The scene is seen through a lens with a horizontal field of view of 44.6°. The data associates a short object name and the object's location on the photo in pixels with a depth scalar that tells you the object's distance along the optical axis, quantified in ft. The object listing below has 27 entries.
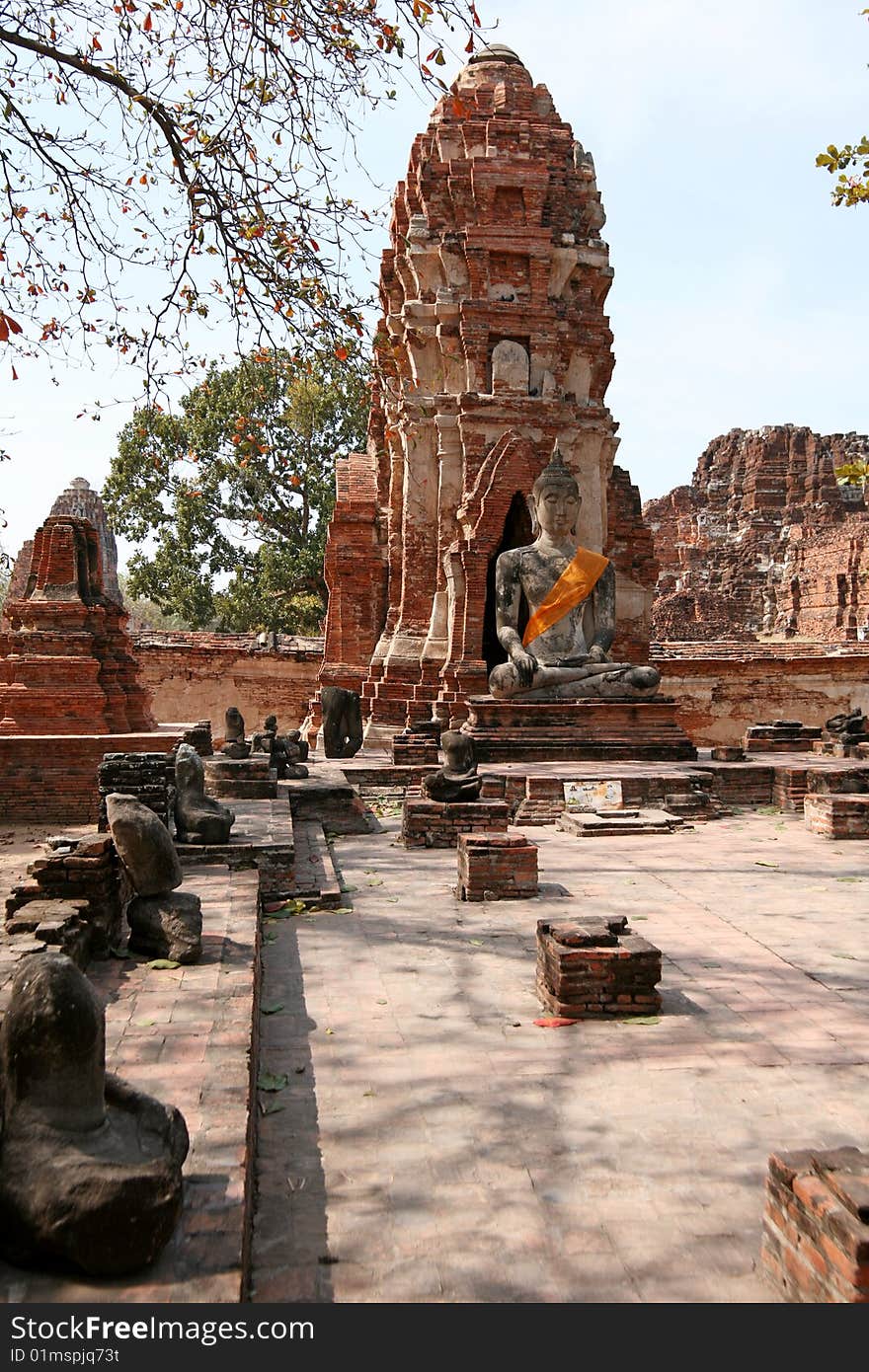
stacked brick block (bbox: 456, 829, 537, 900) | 22.75
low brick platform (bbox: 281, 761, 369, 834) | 32.91
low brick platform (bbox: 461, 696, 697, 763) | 39.73
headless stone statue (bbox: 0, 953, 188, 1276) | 7.87
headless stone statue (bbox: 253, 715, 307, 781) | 36.70
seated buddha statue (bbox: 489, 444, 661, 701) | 44.09
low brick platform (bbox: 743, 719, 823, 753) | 48.24
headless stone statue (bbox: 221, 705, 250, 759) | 41.04
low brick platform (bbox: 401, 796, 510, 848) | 29.27
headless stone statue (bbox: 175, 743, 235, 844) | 23.25
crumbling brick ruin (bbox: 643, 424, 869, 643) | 89.04
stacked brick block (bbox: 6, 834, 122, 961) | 16.89
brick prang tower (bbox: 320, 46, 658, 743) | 49.78
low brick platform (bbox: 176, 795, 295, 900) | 22.56
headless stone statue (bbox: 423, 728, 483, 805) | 29.40
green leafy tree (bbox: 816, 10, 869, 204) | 22.22
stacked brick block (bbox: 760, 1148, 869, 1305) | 7.75
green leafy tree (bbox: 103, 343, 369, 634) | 90.02
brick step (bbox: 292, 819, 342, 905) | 22.56
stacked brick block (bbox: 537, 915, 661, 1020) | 15.52
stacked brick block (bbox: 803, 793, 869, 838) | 31.01
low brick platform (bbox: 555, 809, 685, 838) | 31.30
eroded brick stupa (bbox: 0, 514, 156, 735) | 48.75
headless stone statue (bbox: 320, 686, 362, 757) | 45.57
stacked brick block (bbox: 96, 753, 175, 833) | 26.09
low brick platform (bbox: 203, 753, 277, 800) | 32.63
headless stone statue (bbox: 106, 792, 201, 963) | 15.92
